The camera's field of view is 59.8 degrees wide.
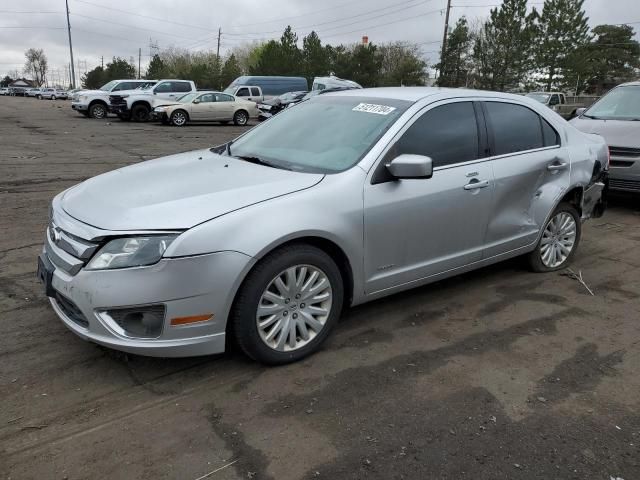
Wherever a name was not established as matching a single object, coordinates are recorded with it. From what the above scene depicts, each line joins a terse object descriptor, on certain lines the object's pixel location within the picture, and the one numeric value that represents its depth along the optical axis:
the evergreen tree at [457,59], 47.69
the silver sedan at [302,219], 2.90
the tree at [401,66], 58.59
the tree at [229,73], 70.31
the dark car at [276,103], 25.80
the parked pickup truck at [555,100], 28.33
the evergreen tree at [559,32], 51.47
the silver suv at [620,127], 7.46
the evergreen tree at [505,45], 48.72
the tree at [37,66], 131.75
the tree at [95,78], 101.92
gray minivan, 31.34
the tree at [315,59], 58.31
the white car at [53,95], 73.12
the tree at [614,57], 68.31
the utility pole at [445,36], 39.75
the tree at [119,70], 97.19
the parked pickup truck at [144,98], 24.33
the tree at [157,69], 85.81
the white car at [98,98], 26.08
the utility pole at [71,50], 66.39
